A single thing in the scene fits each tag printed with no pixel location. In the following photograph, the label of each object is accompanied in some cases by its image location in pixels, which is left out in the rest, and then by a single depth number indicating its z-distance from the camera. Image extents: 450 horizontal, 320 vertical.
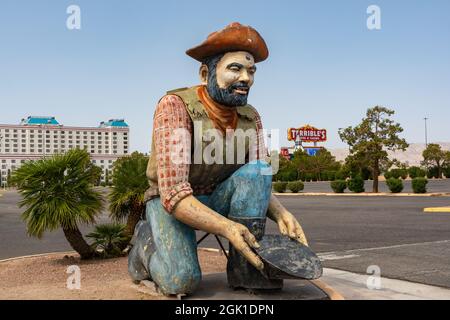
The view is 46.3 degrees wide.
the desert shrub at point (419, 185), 28.48
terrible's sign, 86.62
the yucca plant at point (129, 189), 8.09
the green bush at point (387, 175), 53.71
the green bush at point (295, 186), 35.38
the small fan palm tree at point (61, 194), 7.36
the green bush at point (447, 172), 60.46
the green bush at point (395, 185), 29.62
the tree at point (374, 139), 30.11
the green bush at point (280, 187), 36.00
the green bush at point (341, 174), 53.76
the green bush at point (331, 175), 58.26
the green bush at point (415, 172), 59.52
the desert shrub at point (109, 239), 8.02
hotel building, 132.62
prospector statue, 4.33
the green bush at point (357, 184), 31.72
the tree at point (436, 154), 64.06
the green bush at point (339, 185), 32.12
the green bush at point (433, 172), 61.53
